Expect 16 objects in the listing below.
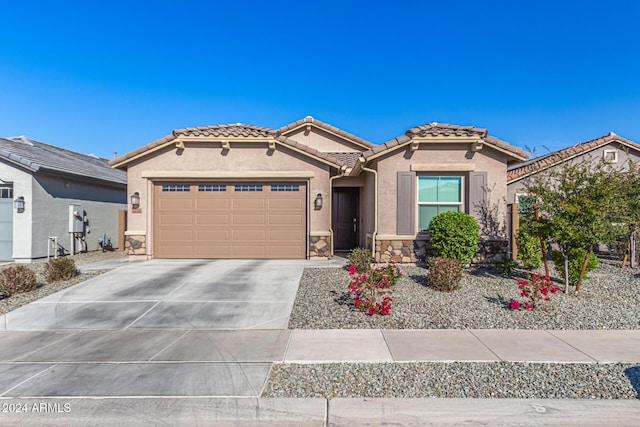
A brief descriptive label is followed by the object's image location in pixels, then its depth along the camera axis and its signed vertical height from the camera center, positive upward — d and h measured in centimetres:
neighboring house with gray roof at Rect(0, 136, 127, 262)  1100 +68
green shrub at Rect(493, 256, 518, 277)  833 -108
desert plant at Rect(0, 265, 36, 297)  686 -123
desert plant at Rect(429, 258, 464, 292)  706 -111
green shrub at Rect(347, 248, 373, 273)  809 -94
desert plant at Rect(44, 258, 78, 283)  791 -114
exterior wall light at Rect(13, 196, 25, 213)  1086 +56
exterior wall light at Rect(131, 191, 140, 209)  1070 +68
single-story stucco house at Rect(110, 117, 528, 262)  1072 +83
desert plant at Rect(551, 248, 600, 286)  730 -88
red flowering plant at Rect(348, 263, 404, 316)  567 -123
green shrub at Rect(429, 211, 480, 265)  848 -35
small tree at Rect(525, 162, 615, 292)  661 +27
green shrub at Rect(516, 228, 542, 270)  860 -73
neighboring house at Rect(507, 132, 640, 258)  1212 +262
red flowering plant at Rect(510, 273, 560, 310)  599 -128
